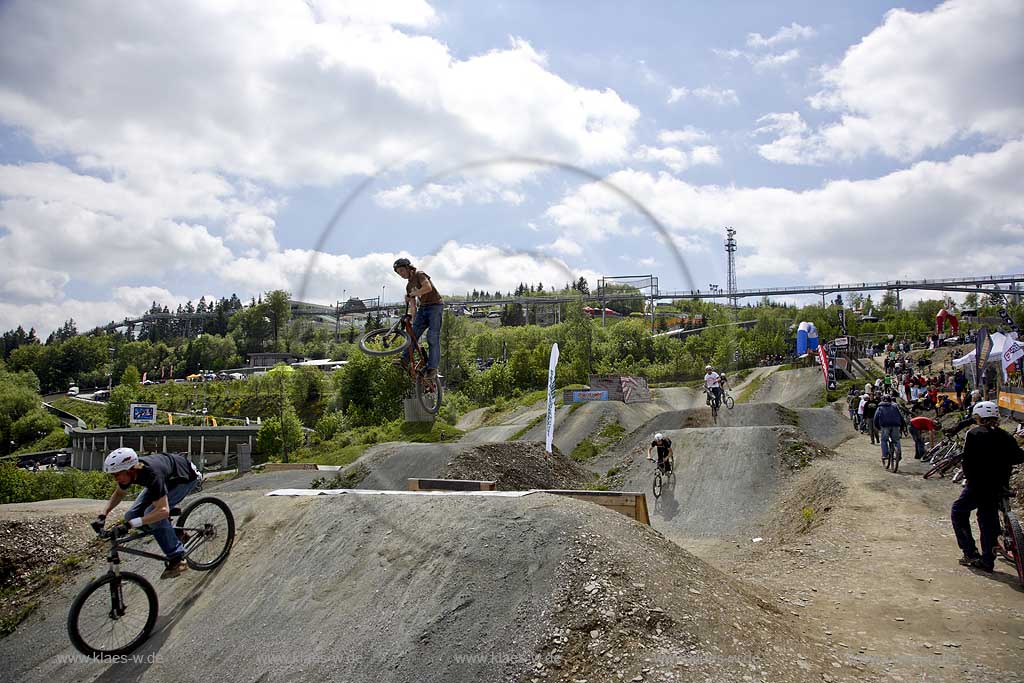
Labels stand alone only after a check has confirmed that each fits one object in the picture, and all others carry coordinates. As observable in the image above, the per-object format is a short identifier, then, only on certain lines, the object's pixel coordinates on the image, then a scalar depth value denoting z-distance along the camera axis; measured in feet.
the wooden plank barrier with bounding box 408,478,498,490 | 53.30
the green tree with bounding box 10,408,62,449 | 276.70
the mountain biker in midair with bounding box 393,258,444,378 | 50.52
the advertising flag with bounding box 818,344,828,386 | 144.87
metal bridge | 351.09
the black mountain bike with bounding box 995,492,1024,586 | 31.48
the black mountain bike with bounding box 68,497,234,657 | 31.22
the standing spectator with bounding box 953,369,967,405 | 113.93
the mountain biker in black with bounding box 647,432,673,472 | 74.02
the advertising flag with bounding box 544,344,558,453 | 94.12
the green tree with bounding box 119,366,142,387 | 363.35
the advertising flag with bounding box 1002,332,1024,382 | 72.49
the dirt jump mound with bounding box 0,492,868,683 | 23.75
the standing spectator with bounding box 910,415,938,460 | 69.92
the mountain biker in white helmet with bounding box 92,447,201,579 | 32.83
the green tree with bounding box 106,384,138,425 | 239.09
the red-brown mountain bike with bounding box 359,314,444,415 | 54.39
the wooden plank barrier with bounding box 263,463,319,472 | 96.05
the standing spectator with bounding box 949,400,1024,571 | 32.32
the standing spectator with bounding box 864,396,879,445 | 95.34
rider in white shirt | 105.40
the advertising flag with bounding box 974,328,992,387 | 80.43
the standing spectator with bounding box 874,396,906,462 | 66.28
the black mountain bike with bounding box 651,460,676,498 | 73.61
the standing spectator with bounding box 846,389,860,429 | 113.67
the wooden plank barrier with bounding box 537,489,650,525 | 44.93
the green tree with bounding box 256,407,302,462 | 164.25
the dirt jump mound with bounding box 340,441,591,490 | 77.15
